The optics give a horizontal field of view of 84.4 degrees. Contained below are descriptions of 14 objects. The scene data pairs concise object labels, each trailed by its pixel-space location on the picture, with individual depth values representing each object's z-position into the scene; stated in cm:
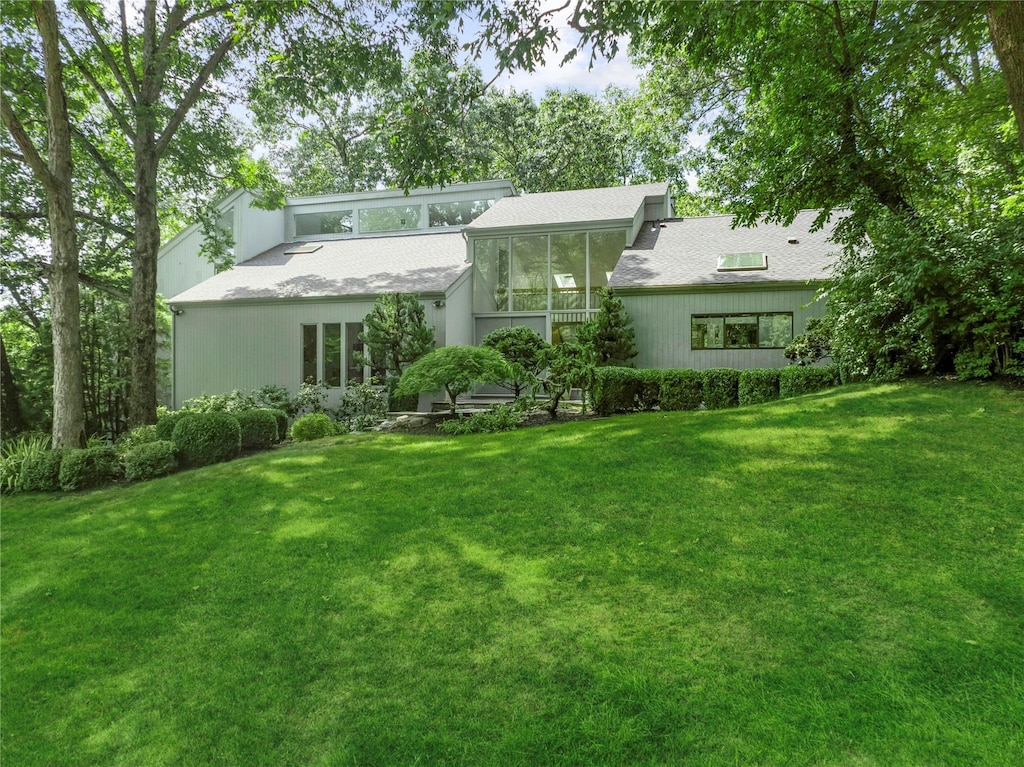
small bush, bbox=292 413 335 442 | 1063
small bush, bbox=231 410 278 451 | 997
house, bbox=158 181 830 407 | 1310
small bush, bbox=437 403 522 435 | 981
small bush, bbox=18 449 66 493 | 823
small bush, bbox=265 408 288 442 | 1083
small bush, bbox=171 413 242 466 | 879
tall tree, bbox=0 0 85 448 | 933
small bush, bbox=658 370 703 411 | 1034
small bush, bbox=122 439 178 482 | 832
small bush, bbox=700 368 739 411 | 1035
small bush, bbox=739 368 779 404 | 1015
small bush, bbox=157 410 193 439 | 977
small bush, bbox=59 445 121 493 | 818
